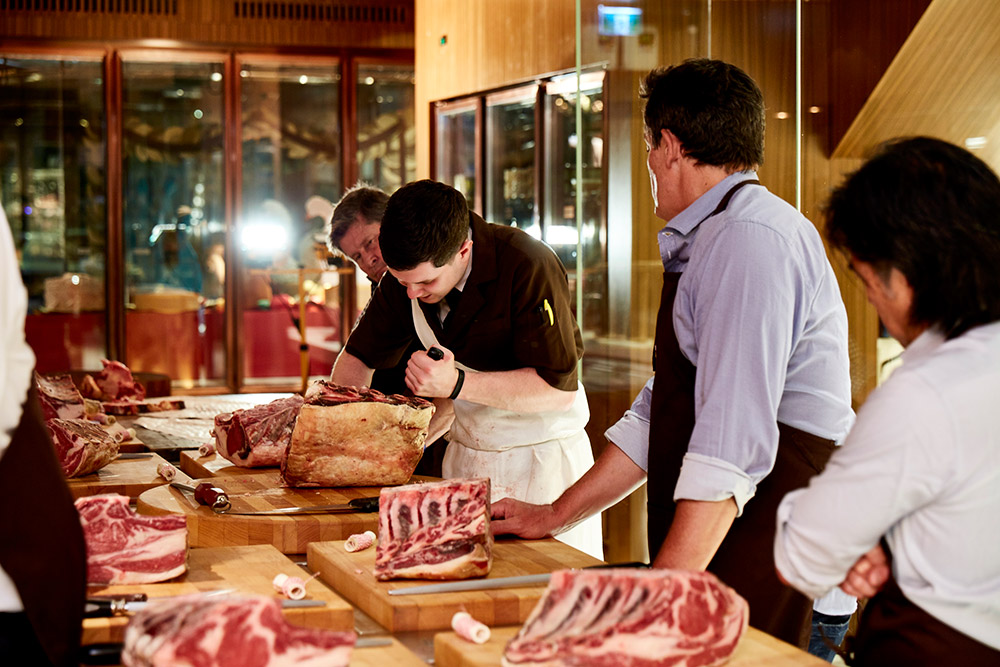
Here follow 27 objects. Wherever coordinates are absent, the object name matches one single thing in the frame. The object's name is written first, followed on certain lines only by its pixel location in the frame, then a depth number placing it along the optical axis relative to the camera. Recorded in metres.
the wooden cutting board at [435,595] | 1.86
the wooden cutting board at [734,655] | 1.57
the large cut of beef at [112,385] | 4.86
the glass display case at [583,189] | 4.78
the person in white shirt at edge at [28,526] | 1.36
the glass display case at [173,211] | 10.06
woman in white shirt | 1.37
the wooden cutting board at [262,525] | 2.43
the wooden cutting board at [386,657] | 1.63
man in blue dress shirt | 1.88
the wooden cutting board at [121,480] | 2.92
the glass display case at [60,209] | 9.91
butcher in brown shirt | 2.86
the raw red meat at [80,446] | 2.97
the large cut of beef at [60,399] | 3.66
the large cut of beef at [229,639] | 1.45
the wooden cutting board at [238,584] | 1.75
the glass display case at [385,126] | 10.54
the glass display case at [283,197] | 10.28
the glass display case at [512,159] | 6.95
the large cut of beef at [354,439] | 2.76
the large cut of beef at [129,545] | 1.95
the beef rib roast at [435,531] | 2.00
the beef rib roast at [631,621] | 1.51
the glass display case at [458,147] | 7.73
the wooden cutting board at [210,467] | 3.02
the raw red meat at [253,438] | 3.03
